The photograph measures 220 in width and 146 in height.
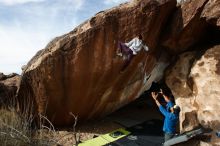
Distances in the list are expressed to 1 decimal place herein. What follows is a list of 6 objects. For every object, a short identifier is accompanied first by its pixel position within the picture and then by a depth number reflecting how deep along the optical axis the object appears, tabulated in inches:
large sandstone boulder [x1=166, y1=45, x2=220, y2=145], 148.8
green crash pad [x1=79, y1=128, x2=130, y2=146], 158.3
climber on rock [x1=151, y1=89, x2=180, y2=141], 145.5
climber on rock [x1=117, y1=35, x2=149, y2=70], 163.8
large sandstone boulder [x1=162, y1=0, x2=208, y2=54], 160.8
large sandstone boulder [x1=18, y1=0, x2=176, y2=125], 162.2
